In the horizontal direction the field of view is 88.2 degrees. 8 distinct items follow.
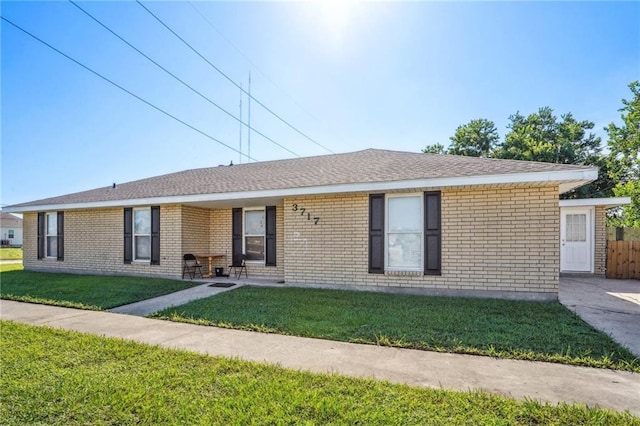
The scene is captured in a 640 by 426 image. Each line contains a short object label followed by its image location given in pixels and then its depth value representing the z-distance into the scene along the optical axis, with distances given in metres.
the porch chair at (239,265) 11.20
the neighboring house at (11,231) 47.00
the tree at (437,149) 31.03
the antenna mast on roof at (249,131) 15.02
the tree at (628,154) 20.11
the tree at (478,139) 28.75
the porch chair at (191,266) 10.96
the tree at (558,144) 24.03
